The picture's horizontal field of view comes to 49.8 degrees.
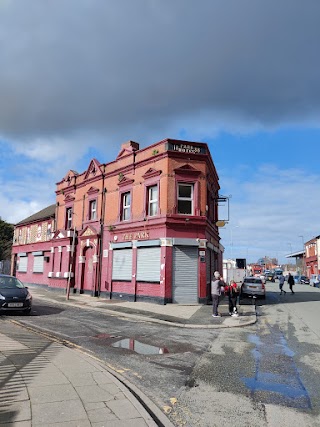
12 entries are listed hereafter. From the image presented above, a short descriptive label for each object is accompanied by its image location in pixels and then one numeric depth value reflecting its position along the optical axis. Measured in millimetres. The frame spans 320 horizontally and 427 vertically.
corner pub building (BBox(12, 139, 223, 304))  18812
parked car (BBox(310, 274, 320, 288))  49300
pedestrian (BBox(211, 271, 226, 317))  14359
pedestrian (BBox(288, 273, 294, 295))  30534
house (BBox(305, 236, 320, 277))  66000
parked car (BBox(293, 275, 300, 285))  67494
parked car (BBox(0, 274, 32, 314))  12766
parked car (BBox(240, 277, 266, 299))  24906
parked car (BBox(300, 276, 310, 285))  63178
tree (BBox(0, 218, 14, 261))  49922
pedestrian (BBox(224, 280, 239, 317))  14844
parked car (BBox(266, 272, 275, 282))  72675
